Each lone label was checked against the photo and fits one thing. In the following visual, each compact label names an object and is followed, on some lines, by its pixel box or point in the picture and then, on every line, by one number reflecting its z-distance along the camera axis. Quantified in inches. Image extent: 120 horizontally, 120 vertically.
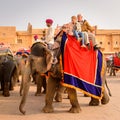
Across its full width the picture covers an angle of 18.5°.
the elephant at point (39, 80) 472.7
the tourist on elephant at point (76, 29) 331.7
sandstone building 2343.8
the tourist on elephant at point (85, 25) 379.2
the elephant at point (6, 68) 451.2
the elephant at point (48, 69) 289.7
